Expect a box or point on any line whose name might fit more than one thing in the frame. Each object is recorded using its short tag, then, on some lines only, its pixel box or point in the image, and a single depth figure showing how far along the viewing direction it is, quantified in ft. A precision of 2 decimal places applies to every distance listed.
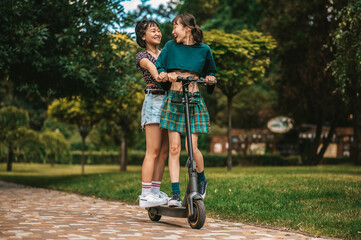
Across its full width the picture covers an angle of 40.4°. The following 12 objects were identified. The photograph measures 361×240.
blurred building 96.16
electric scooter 15.80
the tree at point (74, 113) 64.18
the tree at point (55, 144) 88.33
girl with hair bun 16.94
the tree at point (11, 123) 71.92
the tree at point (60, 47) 36.24
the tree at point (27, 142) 73.79
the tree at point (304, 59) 65.21
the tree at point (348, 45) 29.71
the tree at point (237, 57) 47.21
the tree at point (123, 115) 57.72
